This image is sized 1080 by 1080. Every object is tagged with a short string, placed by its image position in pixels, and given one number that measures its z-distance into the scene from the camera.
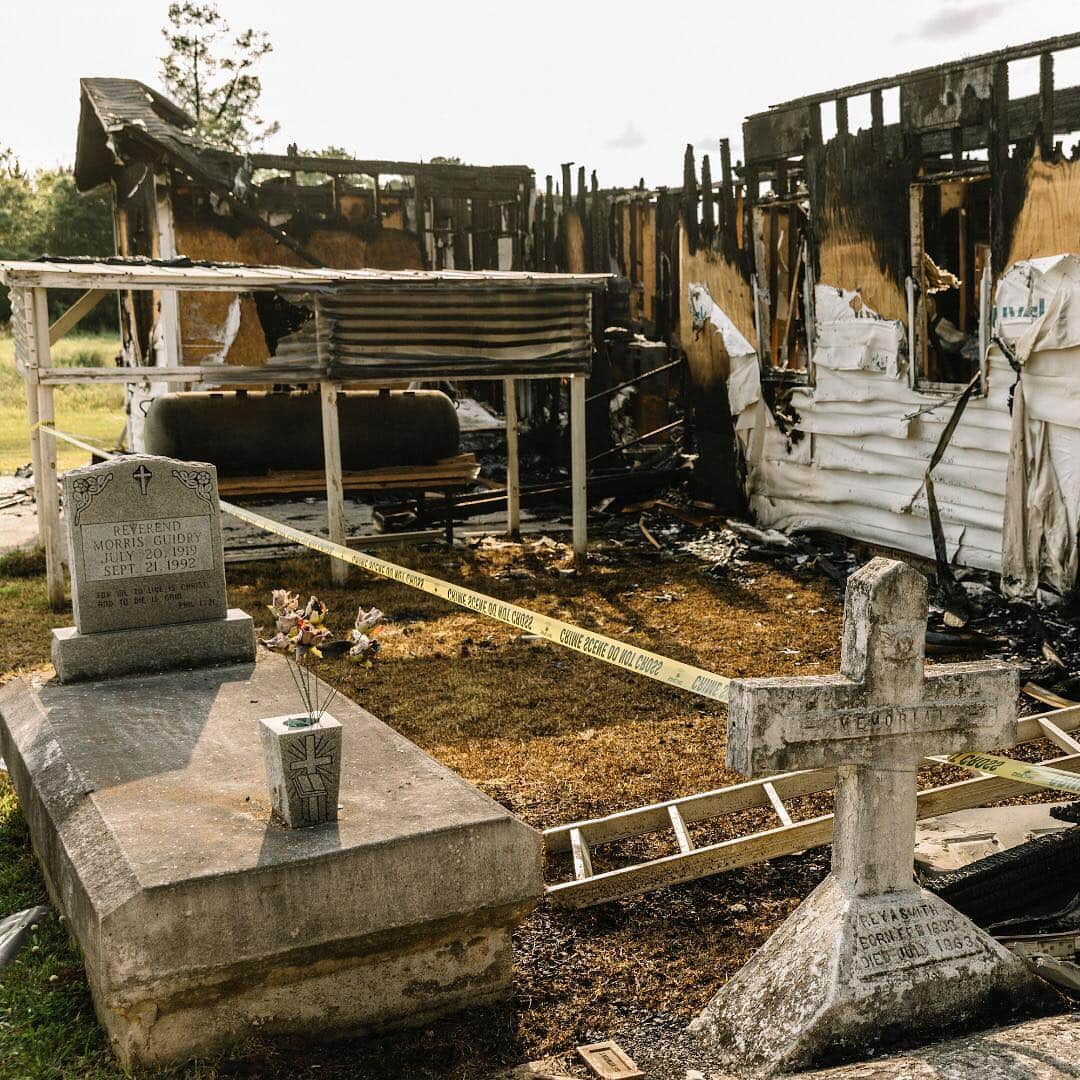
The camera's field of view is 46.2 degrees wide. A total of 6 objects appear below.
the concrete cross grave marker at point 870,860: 3.76
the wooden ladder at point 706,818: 5.20
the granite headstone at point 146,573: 6.61
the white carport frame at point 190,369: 9.96
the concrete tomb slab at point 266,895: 4.02
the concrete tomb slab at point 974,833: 5.50
